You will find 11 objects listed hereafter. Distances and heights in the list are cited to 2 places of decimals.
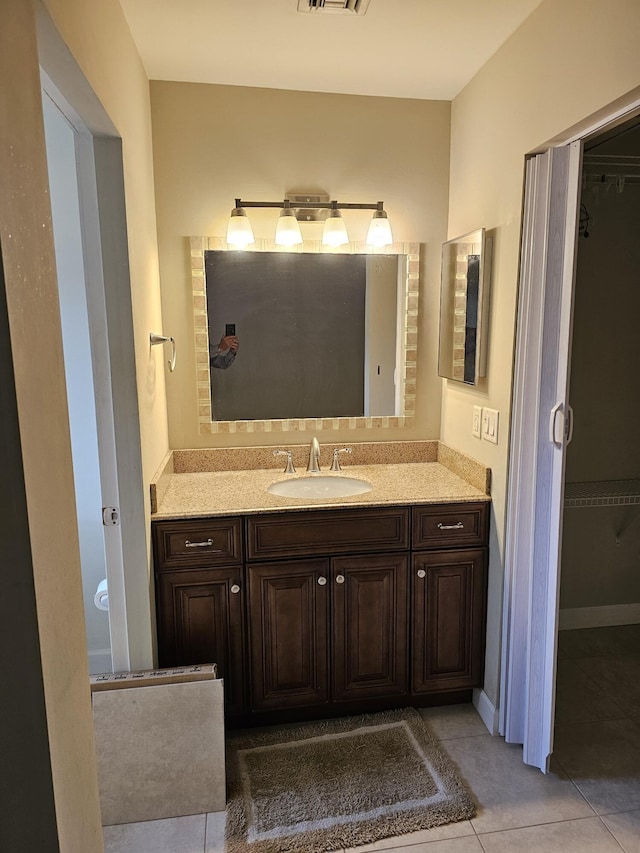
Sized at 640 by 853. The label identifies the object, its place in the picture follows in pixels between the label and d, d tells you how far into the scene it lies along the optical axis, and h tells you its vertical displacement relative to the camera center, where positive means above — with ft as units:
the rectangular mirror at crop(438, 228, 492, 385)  6.93 +0.20
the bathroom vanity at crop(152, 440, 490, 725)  6.66 -3.30
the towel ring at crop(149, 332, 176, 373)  6.83 -0.19
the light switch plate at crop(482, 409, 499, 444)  6.84 -1.24
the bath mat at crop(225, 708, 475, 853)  5.66 -4.94
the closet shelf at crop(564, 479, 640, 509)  9.19 -2.75
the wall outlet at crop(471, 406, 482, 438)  7.27 -1.27
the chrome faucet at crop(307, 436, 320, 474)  7.98 -1.86
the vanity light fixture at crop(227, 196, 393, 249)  7.47 +1.28
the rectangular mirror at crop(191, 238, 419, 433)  7.96 -0.15
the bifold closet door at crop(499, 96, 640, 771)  5.79 -1.34
